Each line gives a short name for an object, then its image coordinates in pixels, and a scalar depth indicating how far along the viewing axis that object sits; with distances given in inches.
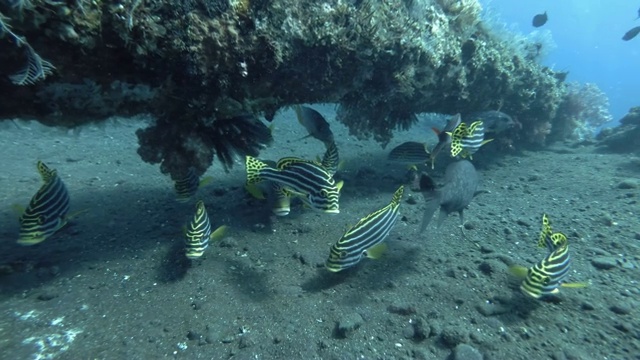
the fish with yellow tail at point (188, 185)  187.1
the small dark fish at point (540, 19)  510.0
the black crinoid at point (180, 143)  169.9
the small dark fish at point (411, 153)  234.8
